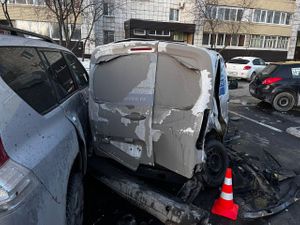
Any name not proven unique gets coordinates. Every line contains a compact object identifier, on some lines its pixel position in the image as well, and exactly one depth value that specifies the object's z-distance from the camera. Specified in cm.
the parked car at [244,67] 1417
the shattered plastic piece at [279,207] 266
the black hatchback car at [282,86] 743
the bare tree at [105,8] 1667
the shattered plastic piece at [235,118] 652
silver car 117
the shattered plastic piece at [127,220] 248
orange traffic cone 271
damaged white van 243
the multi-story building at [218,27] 2030
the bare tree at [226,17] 2003
